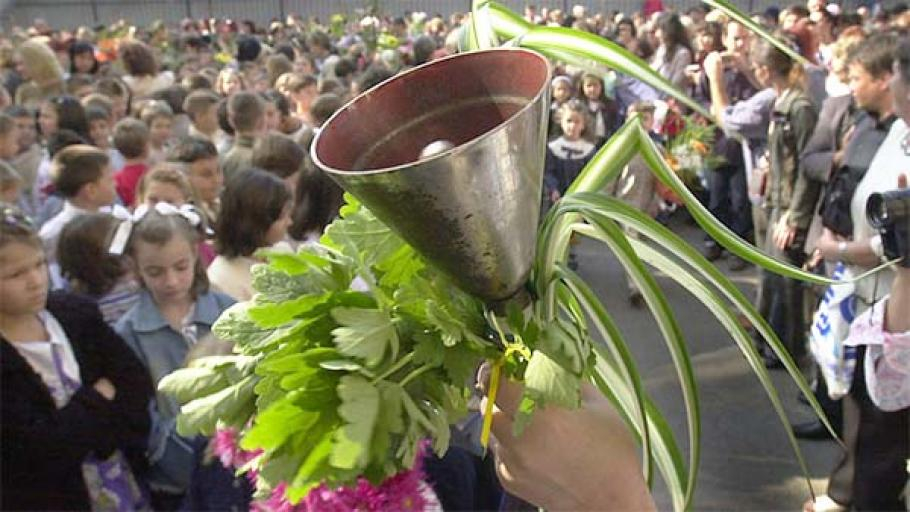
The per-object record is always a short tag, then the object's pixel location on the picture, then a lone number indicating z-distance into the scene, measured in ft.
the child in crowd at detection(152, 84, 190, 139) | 17.19
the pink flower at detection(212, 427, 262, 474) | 5.65
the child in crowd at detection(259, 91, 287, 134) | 15.67
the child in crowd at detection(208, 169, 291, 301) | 9.61
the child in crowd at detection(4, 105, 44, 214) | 14.80
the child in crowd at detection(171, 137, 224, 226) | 12.65
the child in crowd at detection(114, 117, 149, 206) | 13.55
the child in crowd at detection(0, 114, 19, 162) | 14.30
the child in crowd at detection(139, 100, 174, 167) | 15.89
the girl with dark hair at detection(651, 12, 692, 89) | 23.76
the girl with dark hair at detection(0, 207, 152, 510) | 6.95
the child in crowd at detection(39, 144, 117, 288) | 11.31
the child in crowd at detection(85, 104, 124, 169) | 15.40
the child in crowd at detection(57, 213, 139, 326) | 9.11
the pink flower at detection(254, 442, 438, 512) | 4.34
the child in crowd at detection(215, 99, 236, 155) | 15.90
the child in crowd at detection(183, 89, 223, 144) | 16.60
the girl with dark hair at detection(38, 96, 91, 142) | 15.31
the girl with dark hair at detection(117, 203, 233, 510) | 8.36
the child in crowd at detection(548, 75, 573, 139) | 20.27
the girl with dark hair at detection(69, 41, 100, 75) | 27.58
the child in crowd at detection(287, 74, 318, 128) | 19.03
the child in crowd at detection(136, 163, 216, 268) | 10.80
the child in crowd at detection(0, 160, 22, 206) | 11.55
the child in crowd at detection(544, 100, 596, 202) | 17.71
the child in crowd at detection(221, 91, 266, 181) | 14.42
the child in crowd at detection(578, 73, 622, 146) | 21.67
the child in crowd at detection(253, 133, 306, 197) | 11.94
